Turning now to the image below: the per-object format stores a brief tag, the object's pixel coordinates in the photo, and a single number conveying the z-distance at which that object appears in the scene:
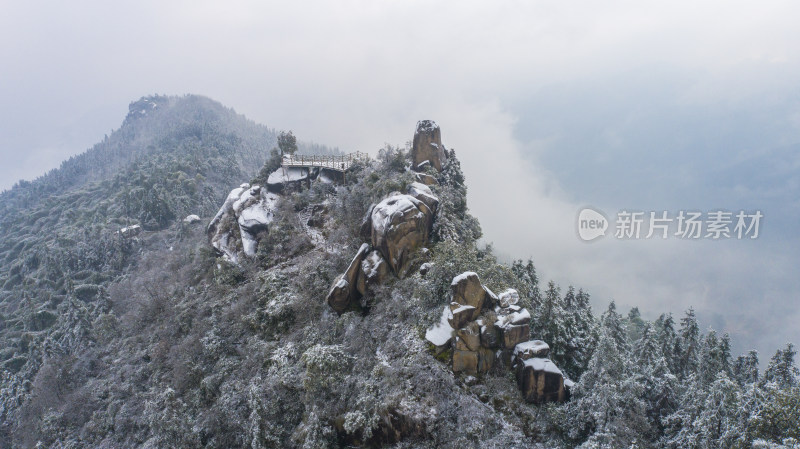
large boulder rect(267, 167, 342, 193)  45.38
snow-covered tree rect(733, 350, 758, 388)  26.72
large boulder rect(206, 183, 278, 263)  39.69
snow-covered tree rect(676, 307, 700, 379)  30.95
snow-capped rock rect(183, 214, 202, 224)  68.23
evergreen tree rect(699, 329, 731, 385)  27.77
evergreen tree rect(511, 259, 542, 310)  30.41
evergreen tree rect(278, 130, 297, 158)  49.56
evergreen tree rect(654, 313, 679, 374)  31.98
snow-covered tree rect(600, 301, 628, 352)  35.78
